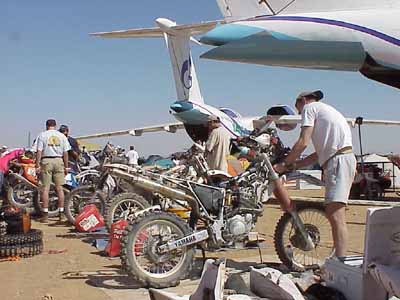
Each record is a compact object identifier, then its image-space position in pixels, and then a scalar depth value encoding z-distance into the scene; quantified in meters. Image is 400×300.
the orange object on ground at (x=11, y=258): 6.26
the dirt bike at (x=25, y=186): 10.47
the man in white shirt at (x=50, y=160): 9.65
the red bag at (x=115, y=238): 6.18
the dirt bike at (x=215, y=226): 5.07
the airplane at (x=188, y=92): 20.52
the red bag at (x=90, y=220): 8.20
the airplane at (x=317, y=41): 3.13
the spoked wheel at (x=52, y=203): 10.25
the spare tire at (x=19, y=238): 6.38
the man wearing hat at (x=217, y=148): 8.50
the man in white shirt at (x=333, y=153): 4.93
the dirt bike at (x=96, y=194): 8.67
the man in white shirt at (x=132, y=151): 18.70
